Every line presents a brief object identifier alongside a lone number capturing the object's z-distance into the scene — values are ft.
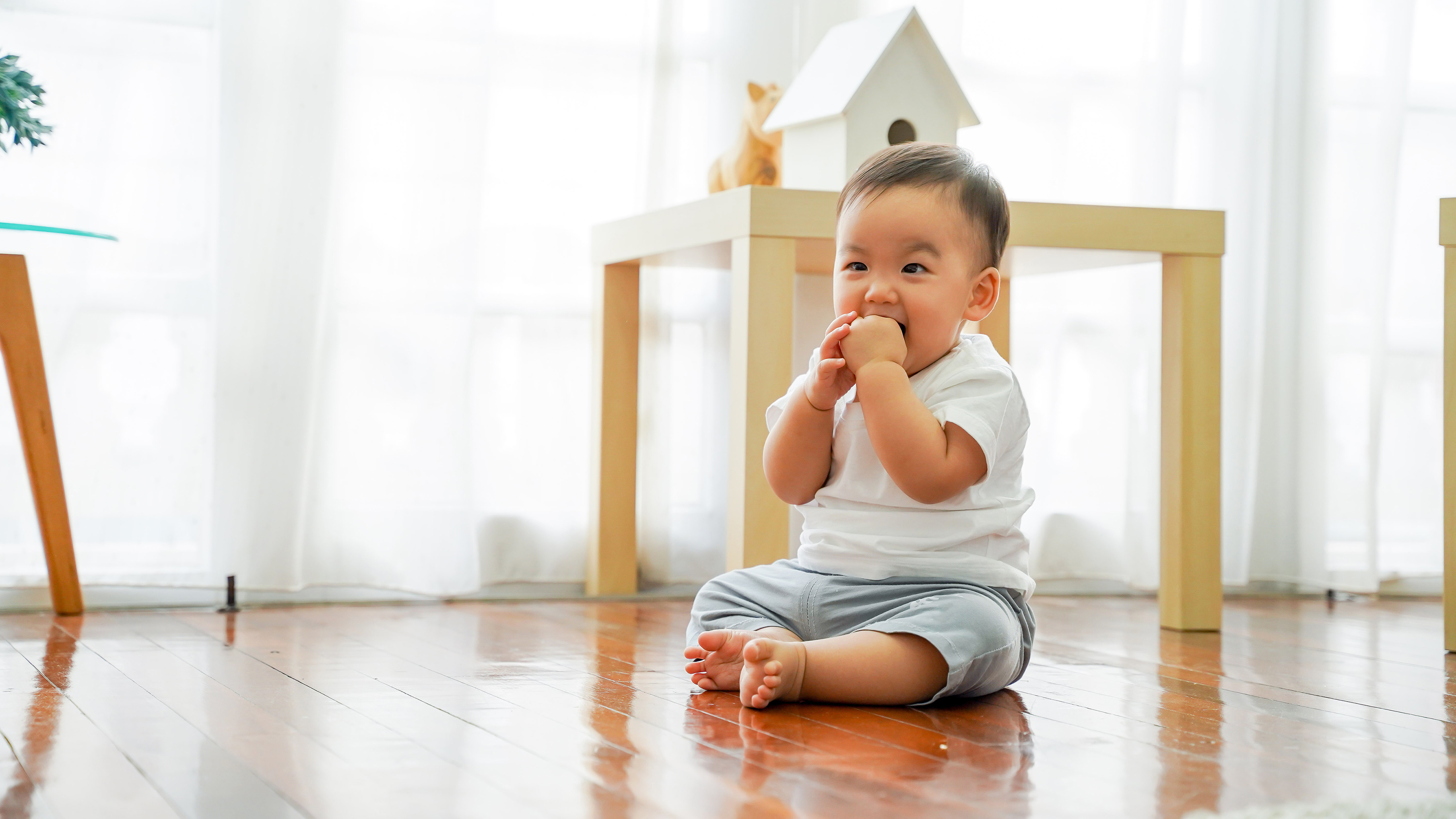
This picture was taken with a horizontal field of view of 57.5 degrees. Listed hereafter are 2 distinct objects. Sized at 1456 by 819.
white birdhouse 4.91
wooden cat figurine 5.50
